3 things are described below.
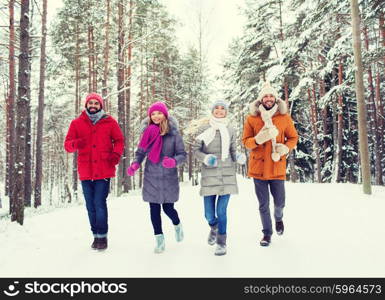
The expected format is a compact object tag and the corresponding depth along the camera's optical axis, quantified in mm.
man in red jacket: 4703
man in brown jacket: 4758
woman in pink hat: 4543
